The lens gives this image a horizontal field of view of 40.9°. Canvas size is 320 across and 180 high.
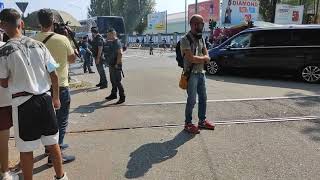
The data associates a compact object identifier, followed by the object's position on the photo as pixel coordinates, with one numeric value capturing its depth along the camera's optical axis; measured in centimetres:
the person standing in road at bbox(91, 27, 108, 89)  1210
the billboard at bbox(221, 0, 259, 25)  3644
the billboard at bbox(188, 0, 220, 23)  4766
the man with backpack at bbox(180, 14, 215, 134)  649
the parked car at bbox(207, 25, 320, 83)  1284
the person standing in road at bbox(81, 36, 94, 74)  1767
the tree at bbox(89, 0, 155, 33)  8144
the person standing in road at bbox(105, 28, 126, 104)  960
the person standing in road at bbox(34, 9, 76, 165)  493
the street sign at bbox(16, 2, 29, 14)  1555
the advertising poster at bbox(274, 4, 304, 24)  3534
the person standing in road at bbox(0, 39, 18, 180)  460
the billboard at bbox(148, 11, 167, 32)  6278
